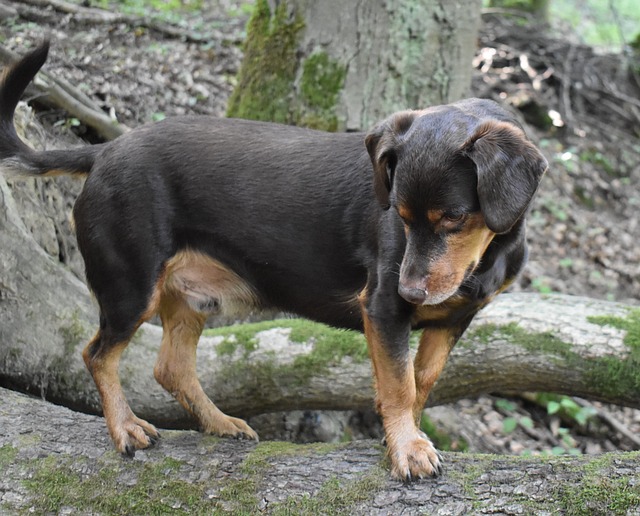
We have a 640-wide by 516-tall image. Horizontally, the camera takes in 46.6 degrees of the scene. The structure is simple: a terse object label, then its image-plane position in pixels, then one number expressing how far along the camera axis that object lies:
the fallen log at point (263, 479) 3.10
